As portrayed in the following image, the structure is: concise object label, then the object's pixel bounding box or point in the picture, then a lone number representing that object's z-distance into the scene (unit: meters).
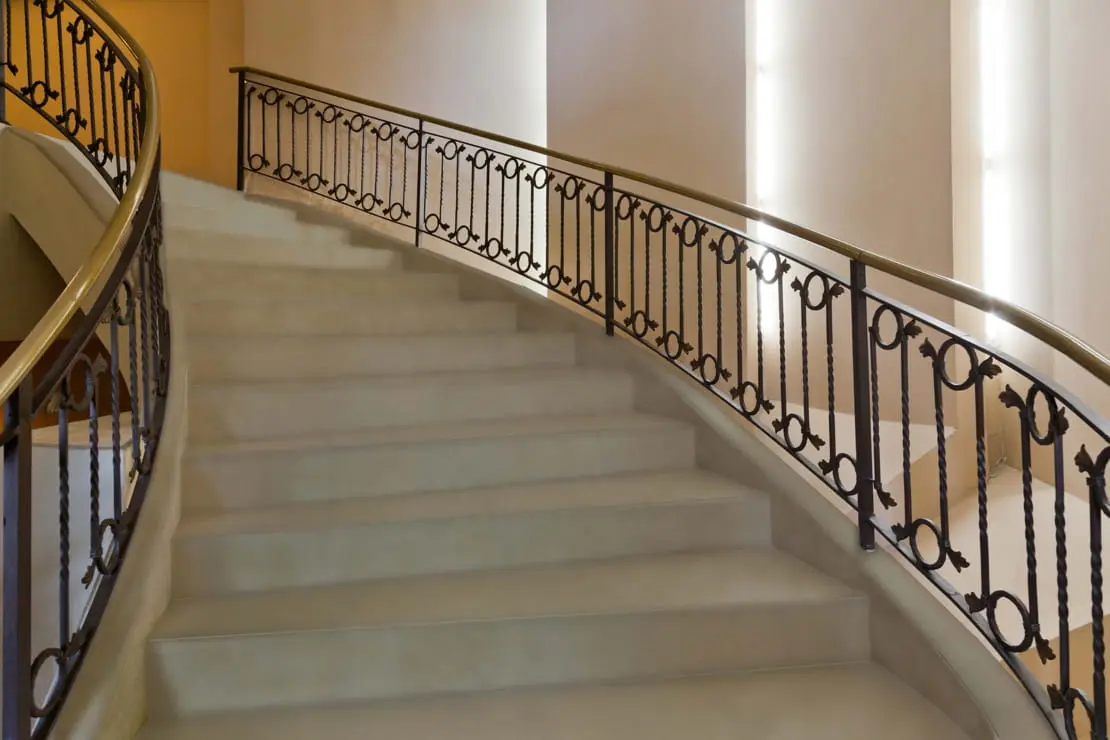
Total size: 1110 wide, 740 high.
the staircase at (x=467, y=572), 1.84
